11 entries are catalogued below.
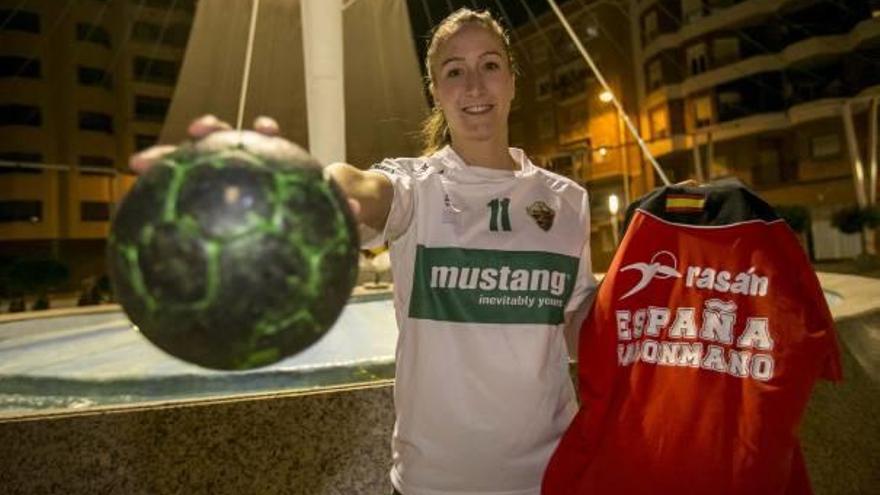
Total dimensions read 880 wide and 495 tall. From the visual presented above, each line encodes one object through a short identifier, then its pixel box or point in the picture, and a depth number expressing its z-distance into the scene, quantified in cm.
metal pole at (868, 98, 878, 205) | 1619
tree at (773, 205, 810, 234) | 2050
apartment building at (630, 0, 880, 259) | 2642
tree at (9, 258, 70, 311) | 1791
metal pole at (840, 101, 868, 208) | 1650
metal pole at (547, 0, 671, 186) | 420
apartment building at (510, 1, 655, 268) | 3416
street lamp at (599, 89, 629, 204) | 3381
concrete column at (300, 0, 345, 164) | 523
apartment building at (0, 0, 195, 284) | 3375
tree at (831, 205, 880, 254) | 1728
